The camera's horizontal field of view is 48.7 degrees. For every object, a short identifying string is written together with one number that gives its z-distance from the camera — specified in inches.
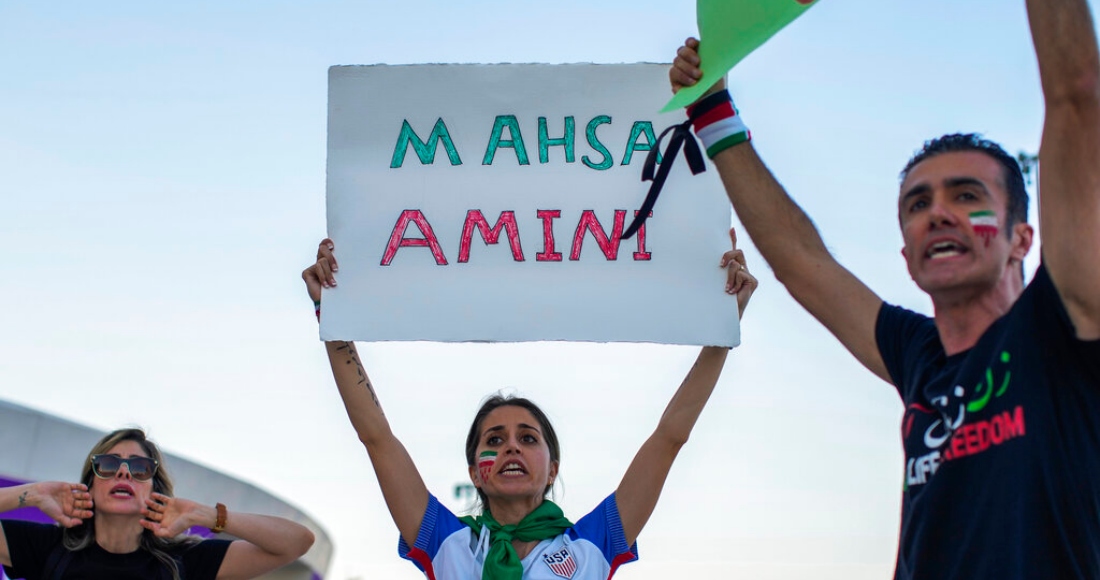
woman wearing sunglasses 165.5
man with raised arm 75.7
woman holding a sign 147.3
